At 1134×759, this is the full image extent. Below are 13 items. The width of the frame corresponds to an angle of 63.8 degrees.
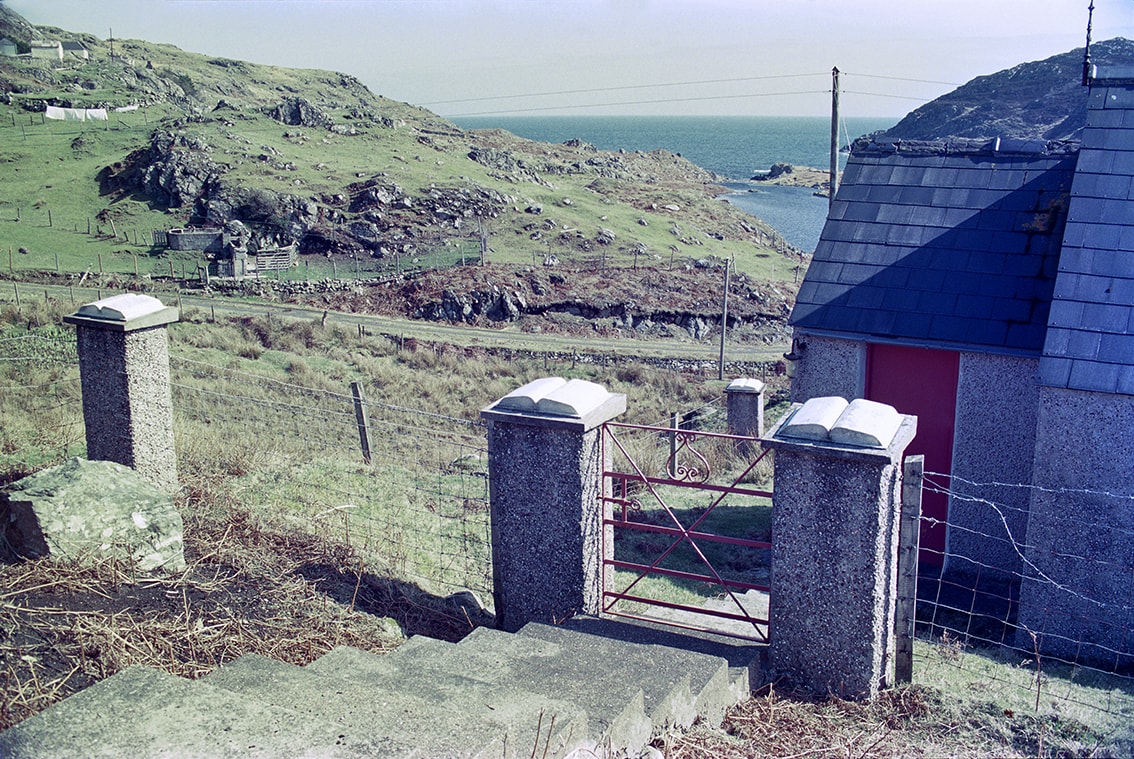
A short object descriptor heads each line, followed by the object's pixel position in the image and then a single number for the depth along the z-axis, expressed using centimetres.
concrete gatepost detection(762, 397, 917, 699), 526
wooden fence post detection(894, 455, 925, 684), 543
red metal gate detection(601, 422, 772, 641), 648
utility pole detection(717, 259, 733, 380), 2900
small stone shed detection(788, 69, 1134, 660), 898
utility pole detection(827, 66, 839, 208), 2201
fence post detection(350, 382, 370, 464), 1204
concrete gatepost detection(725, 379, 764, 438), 1540
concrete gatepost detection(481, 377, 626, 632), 609
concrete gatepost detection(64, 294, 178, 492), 788
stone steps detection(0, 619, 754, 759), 330
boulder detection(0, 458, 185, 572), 608
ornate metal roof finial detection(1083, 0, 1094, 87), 1138
